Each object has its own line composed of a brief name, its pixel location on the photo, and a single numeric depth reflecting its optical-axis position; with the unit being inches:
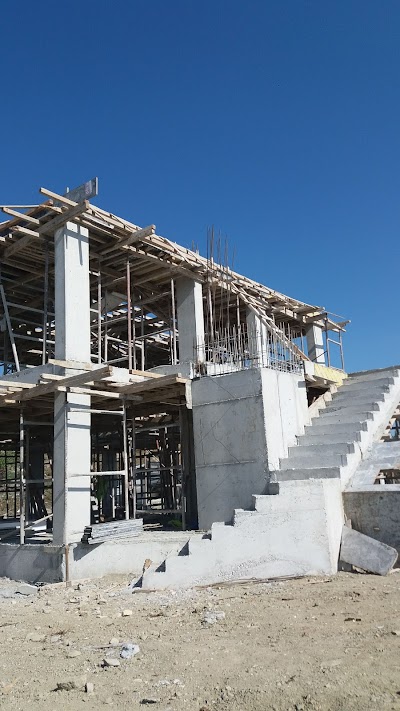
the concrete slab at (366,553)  362.6
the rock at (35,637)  287.0
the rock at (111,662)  232.2
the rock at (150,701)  192.4
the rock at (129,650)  243.4
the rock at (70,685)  210.1
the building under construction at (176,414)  389.7
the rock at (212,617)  286.8
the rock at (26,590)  423.8
